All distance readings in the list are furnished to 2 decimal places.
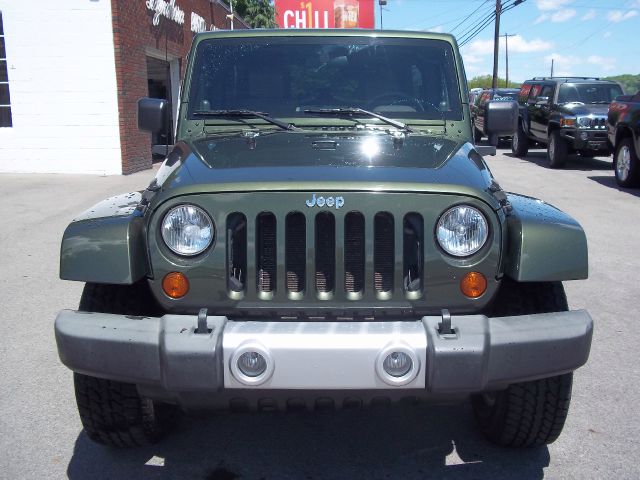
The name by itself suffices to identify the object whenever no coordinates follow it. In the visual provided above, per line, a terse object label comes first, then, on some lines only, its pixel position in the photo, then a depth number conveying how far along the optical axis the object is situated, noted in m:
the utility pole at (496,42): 34.69
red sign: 25.39
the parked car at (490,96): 19.30
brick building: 13.11
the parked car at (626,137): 10.77
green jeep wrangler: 2.35
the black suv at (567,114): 14.14
